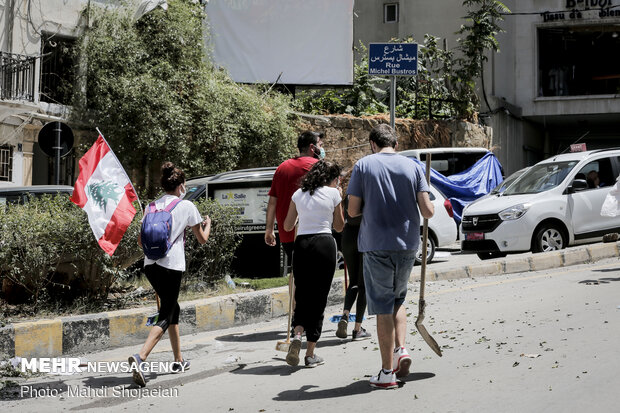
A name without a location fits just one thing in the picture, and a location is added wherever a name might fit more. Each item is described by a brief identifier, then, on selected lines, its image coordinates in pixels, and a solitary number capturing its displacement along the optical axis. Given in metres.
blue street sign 13.02
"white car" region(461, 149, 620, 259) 12.85
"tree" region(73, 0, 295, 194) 17.64
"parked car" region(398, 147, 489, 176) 18.67
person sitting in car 13.50
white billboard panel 22.11
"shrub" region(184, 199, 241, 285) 9.31
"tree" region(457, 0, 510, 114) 22.81
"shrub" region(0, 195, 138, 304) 7.60
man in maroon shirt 7.02
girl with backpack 5.88
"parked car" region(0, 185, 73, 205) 11.30
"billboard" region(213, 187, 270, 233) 10.87
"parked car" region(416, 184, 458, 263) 13.51
